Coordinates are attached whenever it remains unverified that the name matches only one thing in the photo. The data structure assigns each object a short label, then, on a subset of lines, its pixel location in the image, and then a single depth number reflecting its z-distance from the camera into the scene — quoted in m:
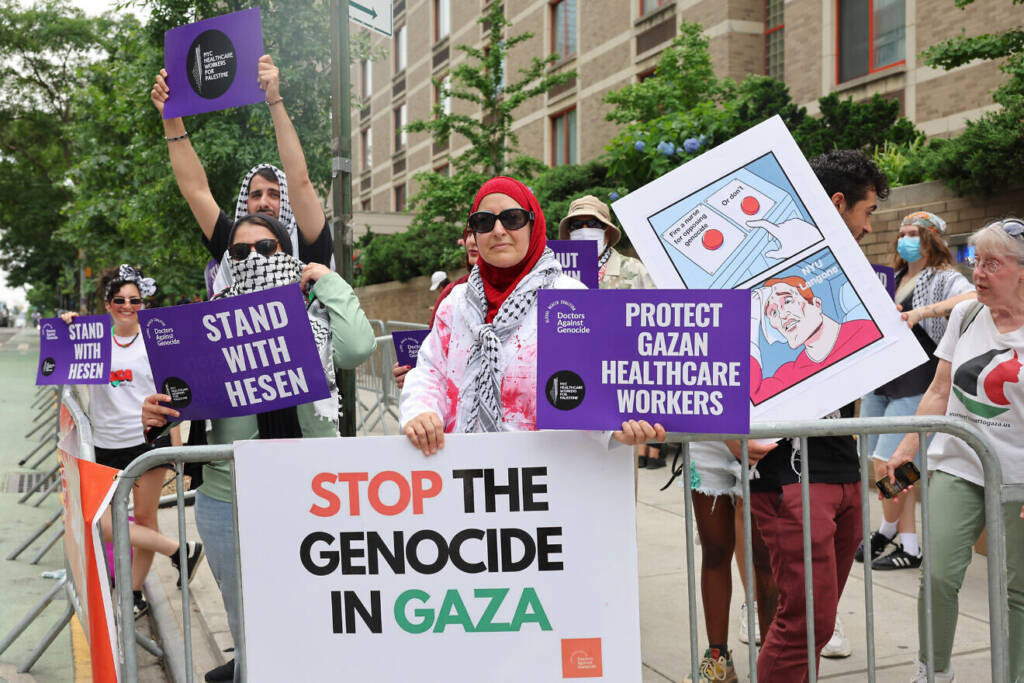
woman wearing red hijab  2.82
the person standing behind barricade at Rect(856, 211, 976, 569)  5.76
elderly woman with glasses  3.46
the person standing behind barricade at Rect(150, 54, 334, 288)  3.86
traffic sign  5.36
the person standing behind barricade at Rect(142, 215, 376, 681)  3.25
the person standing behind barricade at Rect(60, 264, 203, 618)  5.16
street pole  5.18
